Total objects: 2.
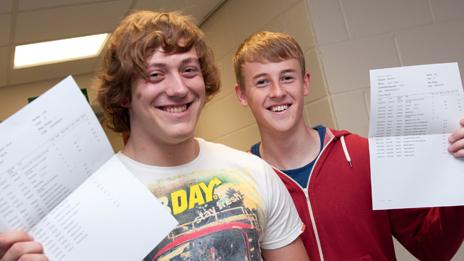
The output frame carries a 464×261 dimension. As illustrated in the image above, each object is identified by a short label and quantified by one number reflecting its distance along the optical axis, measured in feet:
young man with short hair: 4.63
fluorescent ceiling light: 11.41
